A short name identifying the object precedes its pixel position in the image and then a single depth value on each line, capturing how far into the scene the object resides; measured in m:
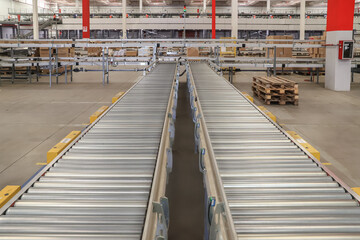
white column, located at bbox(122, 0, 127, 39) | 25.30
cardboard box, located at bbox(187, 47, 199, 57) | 16.99
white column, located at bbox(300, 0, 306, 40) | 23.81
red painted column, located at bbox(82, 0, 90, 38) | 18.91
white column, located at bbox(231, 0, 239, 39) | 20.62
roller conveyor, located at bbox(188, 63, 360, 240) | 1.92
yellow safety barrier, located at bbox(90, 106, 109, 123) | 5.77
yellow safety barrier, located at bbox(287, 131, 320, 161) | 3.34
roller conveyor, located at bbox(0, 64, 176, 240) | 1.89
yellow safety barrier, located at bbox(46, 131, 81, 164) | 3.32
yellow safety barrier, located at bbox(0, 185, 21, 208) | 2.30
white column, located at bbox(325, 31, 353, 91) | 11.48
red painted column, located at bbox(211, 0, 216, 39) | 24.47
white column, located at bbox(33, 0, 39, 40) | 21.95
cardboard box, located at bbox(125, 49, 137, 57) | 21.17
